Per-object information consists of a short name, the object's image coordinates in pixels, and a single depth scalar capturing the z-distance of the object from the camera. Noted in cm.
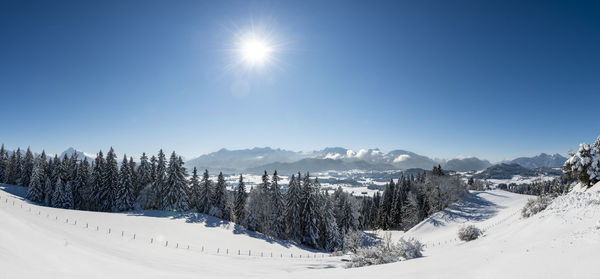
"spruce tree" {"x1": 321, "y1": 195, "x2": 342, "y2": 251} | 4719
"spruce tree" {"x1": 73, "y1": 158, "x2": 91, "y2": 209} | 5688
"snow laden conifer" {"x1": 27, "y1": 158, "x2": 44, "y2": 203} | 5500
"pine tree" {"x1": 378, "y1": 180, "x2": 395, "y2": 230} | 8076
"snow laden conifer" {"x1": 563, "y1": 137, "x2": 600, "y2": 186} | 2280
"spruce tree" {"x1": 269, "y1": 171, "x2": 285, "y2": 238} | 4984
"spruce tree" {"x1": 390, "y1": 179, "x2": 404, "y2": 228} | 7888
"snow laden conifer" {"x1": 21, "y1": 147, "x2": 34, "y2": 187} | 6806
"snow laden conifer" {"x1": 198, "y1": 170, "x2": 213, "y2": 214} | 5359
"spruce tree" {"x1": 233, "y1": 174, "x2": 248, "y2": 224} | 5485
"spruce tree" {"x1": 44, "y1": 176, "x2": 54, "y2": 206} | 5375
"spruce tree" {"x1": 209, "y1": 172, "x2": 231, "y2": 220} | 5334
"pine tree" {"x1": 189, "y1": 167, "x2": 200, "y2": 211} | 5591
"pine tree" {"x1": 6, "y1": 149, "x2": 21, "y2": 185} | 7056
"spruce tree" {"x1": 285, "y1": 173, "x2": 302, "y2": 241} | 4847
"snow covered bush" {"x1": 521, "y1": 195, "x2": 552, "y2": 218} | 2589
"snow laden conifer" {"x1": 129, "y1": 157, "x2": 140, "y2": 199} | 5869
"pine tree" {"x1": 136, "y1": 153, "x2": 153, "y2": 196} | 5959
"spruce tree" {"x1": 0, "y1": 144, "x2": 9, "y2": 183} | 6962
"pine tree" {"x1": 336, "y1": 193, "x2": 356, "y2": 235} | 5484
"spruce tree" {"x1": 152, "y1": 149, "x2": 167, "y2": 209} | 5431
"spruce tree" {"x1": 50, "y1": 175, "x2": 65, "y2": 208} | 5191
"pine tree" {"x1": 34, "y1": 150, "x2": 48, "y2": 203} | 5662
